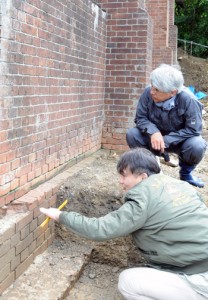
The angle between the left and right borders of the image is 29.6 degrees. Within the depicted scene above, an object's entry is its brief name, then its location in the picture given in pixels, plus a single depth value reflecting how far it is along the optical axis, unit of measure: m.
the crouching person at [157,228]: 2.40
